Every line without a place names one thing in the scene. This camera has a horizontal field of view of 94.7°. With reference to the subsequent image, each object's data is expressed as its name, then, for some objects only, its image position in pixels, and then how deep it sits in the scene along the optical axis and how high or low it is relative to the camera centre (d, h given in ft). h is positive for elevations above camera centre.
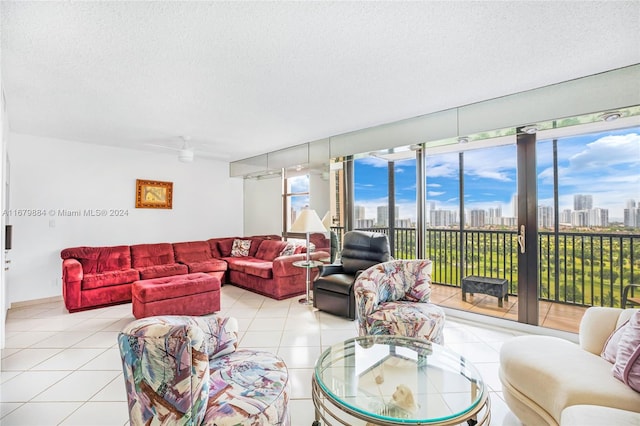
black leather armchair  11.62 -2.38
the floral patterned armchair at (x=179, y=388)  3.76 -2.25
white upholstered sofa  4.27 -2.70
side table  13.80 -2.32
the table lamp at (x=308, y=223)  13.10 -0.31
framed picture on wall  17.29 +1.35
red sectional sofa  13.01 -2.65
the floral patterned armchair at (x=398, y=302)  8.09 -2.64
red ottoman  11.25 -3.16
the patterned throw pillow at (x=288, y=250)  16.69 -1.93
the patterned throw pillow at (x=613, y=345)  5.33 -2.40
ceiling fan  14.44 +3.83
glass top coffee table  4.33 -2.94
